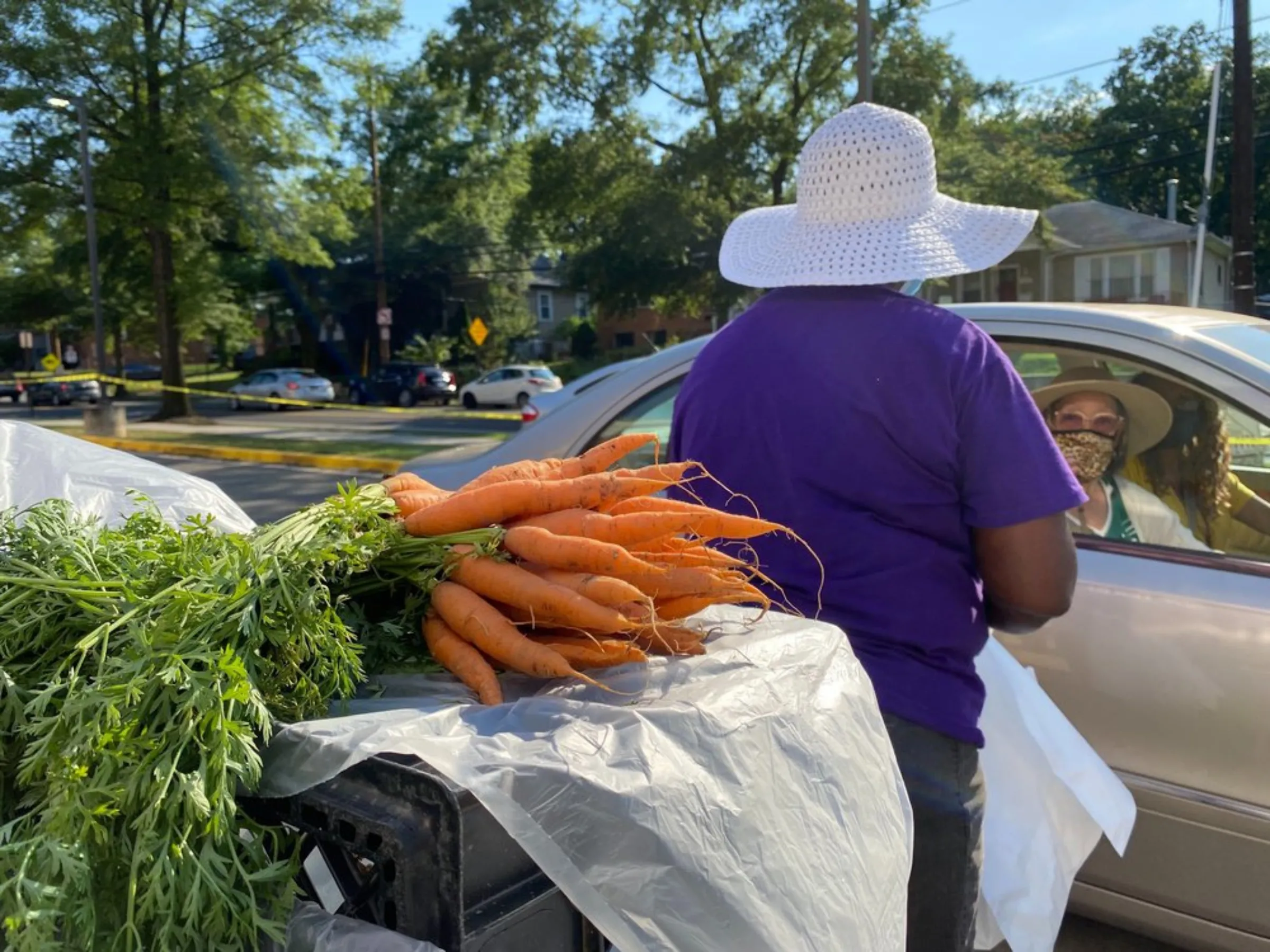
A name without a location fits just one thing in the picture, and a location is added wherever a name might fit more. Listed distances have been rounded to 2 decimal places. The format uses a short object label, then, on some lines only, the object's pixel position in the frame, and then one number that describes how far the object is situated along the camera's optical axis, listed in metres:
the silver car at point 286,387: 34.50
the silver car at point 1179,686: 2.44
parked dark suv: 35.50
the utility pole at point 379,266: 35.59
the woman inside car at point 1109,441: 2.95
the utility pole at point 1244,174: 15.71
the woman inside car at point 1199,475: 2.94
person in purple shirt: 1.67
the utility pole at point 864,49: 12.59
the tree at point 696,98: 24.06
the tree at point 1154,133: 48.03
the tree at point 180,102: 22.03
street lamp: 21.48
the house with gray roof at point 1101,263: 36.78
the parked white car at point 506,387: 33.47
